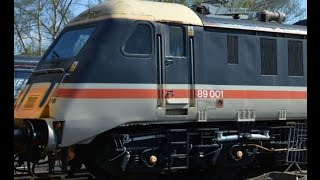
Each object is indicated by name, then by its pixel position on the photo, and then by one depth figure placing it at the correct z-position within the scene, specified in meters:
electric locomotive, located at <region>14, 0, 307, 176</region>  8.73
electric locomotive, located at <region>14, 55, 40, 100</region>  19.20
